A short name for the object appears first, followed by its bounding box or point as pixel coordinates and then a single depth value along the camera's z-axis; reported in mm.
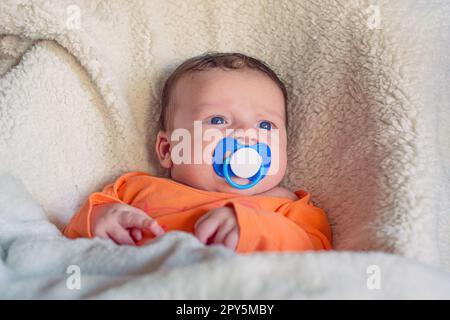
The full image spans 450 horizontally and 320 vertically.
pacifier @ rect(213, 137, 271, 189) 1039
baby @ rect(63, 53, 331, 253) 916
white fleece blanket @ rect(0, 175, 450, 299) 664
